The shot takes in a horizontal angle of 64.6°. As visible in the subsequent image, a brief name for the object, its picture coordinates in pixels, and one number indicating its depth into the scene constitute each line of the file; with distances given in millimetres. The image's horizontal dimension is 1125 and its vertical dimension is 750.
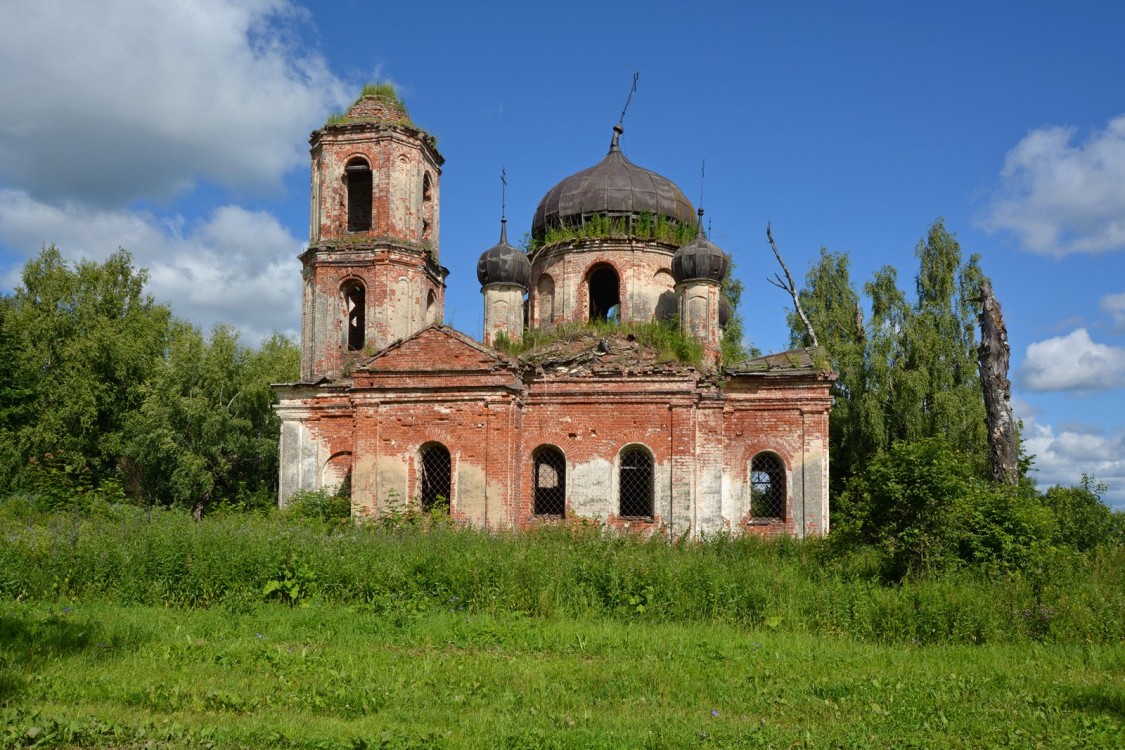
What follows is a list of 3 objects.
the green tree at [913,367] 27875
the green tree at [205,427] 28984
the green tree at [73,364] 30938
